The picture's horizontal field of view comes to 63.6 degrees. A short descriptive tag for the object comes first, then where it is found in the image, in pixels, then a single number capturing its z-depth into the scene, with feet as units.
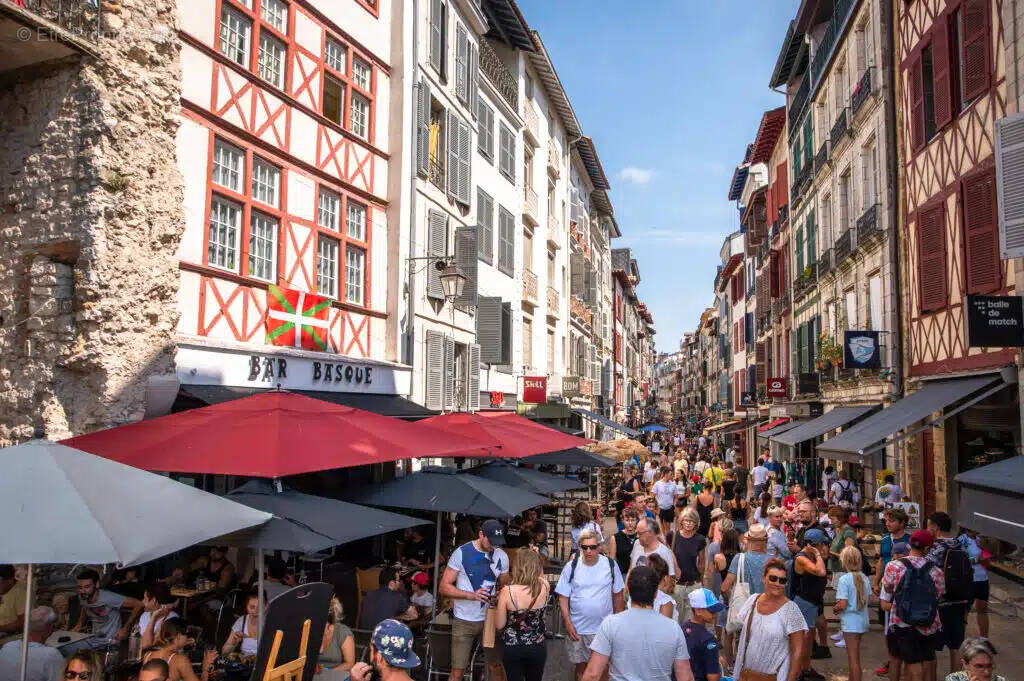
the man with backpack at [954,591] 22.94
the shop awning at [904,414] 39.86
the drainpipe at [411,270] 51.24
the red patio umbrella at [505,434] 37.42
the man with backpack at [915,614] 21.86
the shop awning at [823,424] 57.98
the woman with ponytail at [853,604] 23.56
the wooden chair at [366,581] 29.76
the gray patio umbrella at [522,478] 41.91
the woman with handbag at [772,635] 17.81
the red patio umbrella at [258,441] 22.08
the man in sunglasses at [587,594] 20.29
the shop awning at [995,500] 19.11
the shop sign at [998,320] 35.65
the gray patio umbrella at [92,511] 14.08
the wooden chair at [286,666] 15.83
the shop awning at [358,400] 33.66
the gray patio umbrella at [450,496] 29.50
